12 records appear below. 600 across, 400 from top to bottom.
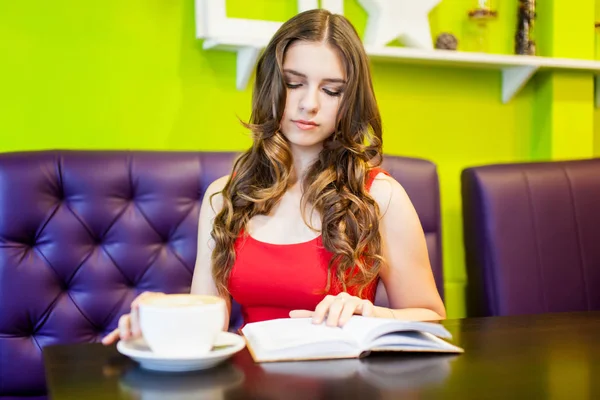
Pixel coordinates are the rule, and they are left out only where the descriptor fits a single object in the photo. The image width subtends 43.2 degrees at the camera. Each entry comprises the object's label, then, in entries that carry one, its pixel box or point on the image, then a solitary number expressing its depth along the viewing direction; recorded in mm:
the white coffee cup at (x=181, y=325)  963
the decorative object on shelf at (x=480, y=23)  2648
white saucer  977
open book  1061
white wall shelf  2320
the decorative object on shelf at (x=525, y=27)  2756
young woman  1691
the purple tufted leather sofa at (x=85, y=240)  1962
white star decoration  2543
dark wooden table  906
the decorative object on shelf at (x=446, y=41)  2635
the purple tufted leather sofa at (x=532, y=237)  2293
